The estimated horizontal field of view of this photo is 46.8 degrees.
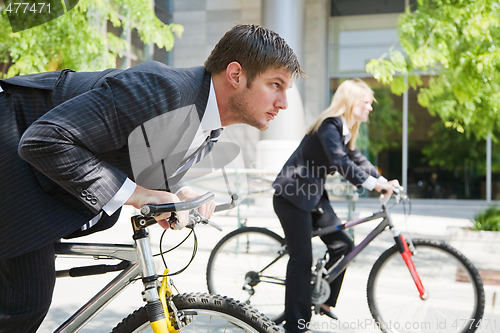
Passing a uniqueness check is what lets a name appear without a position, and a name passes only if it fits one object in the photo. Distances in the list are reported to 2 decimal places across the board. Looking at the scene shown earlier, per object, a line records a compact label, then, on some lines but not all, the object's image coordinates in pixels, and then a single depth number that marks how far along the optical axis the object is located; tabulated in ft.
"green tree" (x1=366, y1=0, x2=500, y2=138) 21.30
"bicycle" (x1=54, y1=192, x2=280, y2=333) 6.41
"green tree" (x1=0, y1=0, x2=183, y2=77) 21.94
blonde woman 13.01
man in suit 5.75
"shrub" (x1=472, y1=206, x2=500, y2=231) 25.81
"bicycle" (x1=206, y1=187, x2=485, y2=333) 13.23
